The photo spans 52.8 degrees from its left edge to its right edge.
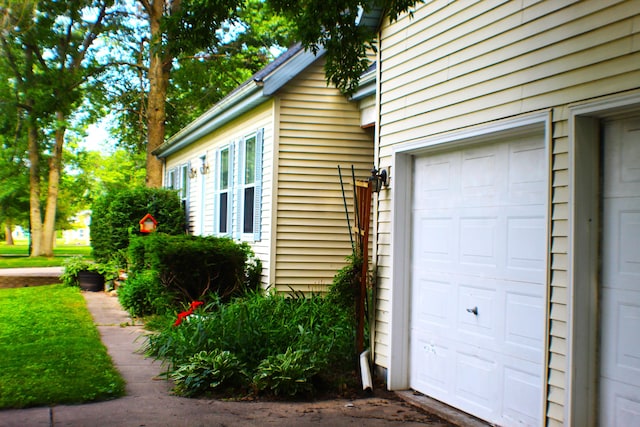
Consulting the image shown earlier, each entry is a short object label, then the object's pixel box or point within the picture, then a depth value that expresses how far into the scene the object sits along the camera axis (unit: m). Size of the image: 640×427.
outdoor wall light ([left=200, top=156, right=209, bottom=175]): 14.77
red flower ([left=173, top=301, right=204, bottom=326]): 8.06
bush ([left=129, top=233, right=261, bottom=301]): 9.84
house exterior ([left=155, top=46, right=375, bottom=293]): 9.98
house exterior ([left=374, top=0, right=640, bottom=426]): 3.98
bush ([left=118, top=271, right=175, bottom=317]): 10.31
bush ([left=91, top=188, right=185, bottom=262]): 15.62
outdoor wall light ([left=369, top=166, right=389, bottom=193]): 6.44
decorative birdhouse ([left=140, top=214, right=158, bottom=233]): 14.51
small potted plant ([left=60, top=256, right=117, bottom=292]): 15.43
